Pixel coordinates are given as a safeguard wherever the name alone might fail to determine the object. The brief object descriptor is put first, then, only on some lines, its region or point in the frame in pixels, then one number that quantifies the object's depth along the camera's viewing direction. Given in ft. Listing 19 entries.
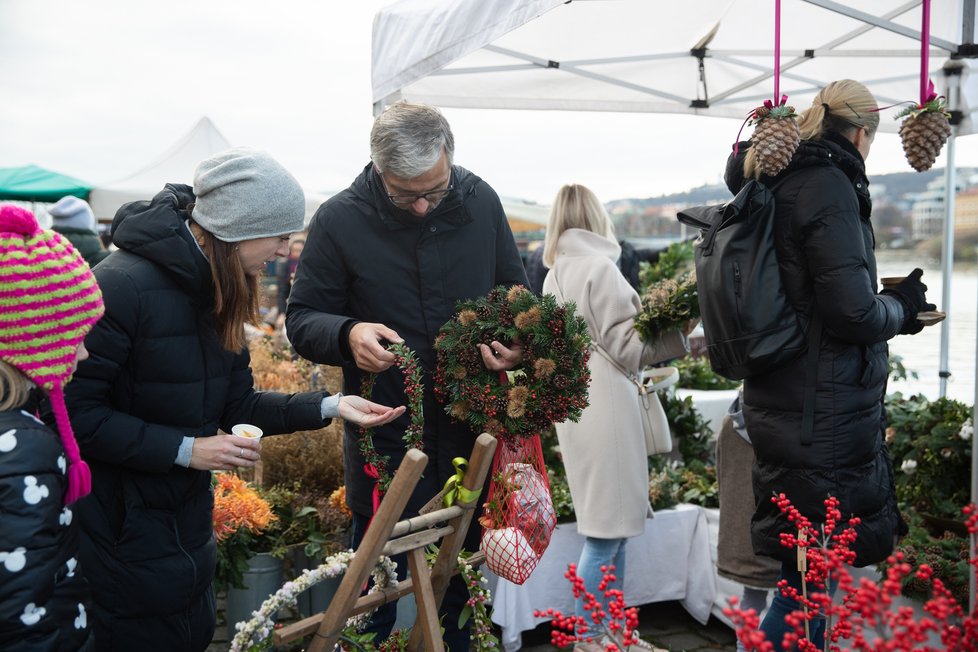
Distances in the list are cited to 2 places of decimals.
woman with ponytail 7.59
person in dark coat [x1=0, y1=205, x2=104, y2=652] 4.28
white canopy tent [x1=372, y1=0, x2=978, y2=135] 12.74
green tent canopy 34.12
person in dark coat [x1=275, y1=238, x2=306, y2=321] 30.14
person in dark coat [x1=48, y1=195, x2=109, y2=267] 16.42
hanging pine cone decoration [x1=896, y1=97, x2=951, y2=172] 7.26
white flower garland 5.37
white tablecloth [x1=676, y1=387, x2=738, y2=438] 16.04
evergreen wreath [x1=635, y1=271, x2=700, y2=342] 9.96
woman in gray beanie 5.77
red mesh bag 6.16
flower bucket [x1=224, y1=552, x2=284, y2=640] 11.33
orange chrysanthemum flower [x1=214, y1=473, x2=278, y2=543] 10.70
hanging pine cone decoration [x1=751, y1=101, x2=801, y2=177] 7.13
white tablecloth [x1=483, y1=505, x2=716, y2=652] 11.95
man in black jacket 7.48
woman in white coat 10.52
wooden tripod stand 5.11
